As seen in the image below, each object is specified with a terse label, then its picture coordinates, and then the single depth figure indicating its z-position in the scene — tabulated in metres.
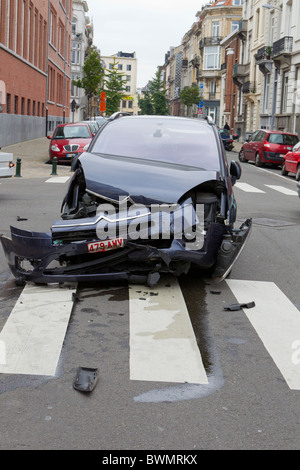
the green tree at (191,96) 83.56
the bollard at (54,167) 20.29
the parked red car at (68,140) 24.53
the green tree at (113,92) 111.25
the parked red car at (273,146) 29.44
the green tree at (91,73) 65.75
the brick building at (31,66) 32.44
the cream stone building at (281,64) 43.16
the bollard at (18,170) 19.43
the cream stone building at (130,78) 194.25
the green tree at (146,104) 137.38
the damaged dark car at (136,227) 6.32
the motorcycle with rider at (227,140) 41.20
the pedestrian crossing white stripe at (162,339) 4.43
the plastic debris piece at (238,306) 6.11
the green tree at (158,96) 129.12
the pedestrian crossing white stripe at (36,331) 4.49
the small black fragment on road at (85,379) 4.09
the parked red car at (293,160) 22.59
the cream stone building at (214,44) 89.62
